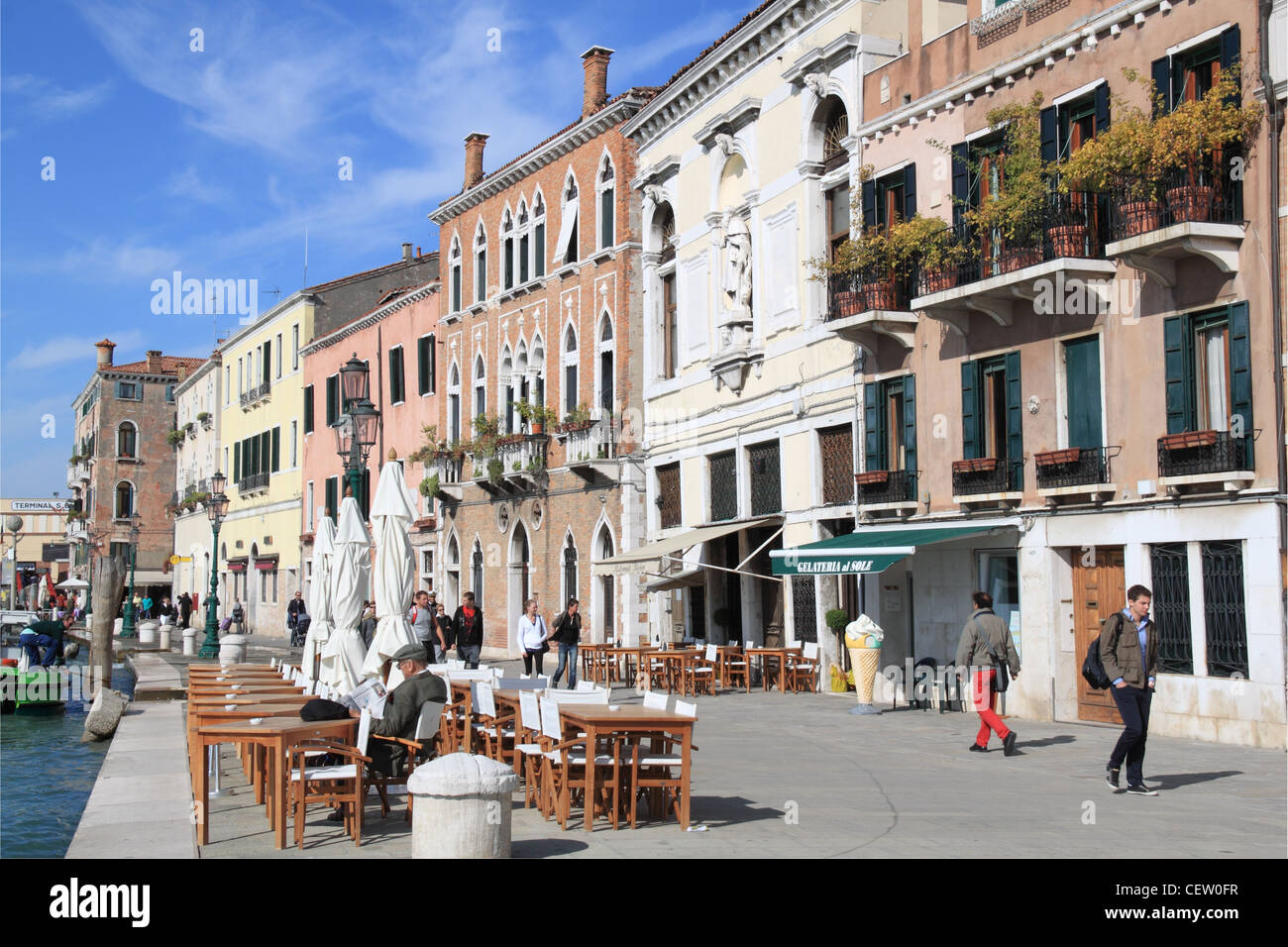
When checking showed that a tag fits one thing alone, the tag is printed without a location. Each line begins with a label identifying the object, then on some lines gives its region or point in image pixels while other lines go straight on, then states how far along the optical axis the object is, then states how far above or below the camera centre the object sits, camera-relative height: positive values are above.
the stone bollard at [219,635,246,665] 26.58 -1.19
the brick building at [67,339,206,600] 78.19 +7.43
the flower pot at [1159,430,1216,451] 14.81 +1.41
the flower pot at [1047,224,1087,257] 16.47 +3.92
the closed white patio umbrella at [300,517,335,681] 18.66 -0.17
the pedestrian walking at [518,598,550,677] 21.73 -0.83
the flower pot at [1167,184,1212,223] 14.86 +3.90
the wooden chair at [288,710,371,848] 9.15 -1.29
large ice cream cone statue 18.47 -1.00
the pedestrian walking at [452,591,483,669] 22.06 -0.75
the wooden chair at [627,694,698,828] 9.80 -1.41
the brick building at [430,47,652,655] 30.38 +5.12
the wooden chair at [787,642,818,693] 22.45 -1.52
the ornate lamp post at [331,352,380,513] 17.08 +2.01
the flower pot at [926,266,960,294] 18.56 +3.96
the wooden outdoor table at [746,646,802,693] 22.22 -1.28
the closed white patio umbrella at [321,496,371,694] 15.34 -0.15
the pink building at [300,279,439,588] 40.44 +6.09
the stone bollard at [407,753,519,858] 7.64 -1.23
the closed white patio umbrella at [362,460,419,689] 15.70 +0.21
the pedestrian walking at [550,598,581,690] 22.06 -0.80
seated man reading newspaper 10.22 -0.95
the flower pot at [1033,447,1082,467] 16.80 +1.41
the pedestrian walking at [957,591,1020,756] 14.38 -0.86
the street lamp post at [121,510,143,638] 55.14 -1.22
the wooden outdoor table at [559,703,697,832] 9.58 -1.01
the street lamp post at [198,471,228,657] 36.50 +0.71
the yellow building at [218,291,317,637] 50.69 +4.98
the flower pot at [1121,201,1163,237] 15.32 +3.91
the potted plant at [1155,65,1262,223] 14.59 +4.54
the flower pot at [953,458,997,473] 18.30 +1.45
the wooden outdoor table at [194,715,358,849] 9.17 -1.02
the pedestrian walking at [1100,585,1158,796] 11.20 -0.81
